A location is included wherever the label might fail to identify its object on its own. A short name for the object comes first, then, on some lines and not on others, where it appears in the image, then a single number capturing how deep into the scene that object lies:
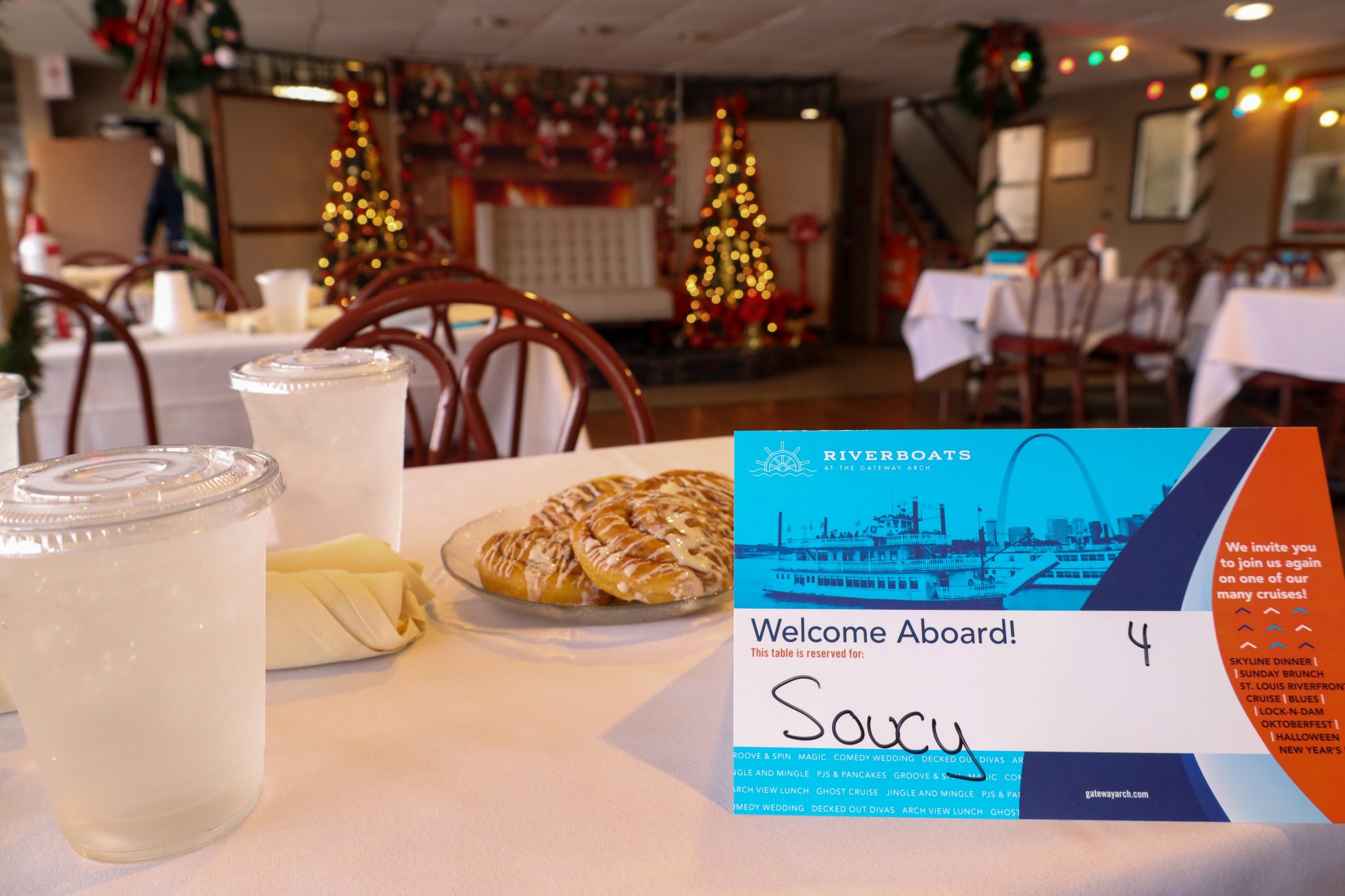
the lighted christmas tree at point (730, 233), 8.07
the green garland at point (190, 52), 4.09
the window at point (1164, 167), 8.30
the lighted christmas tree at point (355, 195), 7.17
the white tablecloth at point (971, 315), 4.65
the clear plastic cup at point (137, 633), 0.35
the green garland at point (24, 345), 1.34
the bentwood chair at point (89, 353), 1.89
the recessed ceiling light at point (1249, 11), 5.80
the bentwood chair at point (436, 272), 2.06
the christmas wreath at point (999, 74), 6.50
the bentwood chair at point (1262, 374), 3.47
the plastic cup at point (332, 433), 0.65
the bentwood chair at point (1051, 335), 4.52
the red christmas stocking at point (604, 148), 8.06
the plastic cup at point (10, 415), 0.58
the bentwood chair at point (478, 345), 1.35
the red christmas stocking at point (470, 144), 7.70
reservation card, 0.41
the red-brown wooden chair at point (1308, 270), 4.79
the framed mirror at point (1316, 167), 6.96
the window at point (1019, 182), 10.14
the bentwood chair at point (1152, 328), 4.59
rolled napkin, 0.57
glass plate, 0.62
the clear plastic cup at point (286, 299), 2.31
